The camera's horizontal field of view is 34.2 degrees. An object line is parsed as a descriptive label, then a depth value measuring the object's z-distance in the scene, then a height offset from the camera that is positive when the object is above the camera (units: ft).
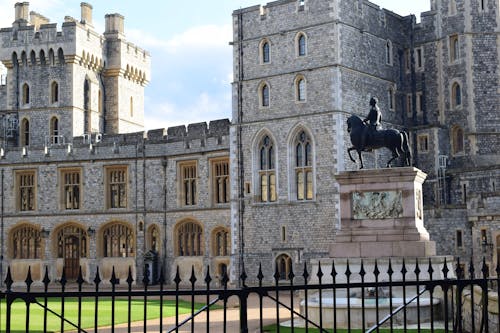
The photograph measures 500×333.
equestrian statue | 70.38 +6.18
